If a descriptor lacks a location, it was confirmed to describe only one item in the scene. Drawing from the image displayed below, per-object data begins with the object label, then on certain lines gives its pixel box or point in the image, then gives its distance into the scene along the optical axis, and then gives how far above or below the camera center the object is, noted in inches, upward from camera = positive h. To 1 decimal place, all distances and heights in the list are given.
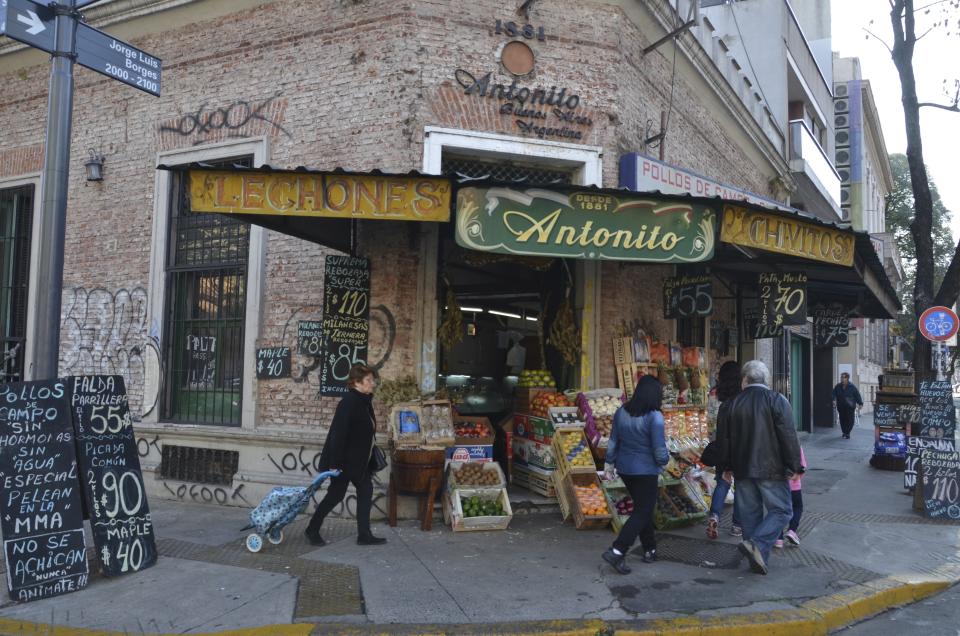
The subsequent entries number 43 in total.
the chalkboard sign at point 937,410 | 403.5 -22.3
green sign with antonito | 257.0 +51.5
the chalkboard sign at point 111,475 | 224.4 -40.4
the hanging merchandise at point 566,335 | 341.4 +12.8
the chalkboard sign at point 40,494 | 205.2 -43.4
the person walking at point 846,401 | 745.6 -33.7
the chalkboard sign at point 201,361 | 357.4 -4.5
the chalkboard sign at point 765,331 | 349.4 +18.1
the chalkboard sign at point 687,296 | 347.3 +33.8
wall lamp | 386.3 +98.5
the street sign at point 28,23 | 220.2 +103.6
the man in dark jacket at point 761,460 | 232.4 -30.8
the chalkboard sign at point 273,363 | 330.9 -4.1
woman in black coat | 257.9 -34.4
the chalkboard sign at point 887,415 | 525.3 -33.5
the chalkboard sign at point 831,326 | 476.4 +28.9
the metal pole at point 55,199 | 230.7 +48.9
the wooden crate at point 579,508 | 288.5 -59.6
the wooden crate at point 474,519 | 279.0 -62.5
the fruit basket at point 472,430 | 305.0 -31.0
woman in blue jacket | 233.5 -30.7
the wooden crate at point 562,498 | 299.0 -57.8
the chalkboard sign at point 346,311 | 317.7 +20.1
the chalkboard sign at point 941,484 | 336.5 -53.8
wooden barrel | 282.8 -43.7
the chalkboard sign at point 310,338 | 325.1 +7.8
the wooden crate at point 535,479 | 316.5 -54.8
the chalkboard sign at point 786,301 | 346.6 +32.4
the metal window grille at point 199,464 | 338.0 -54.3
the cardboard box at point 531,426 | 320.2 -30.5
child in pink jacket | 276.4 -58.9
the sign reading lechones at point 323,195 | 250.1 +56.7
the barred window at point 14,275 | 424.5 +43.6
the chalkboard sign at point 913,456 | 396.8 -50.5
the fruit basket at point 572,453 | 297.3 -38.4
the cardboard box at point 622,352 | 337.7 +5.3
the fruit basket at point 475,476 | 291.0 -48.0
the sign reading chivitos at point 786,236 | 284.6 +55.1
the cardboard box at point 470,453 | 301.6 -39.9
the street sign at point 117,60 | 241.1 +101.8
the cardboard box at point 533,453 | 318.0 -42.6
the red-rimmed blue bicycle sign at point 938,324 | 420.9 +28.4
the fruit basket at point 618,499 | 293.2 -57.5
